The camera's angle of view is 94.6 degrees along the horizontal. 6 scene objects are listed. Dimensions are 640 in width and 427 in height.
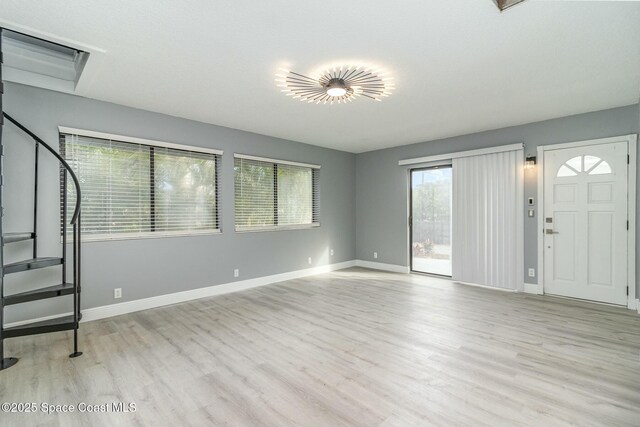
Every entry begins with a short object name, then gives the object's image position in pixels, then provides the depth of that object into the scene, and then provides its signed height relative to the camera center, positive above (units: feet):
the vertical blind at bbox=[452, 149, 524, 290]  15.69 -0.39
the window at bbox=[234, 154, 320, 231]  16.47 +1.19
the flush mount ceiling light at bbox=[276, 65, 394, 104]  9.61 +4.54
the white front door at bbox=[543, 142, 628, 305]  13.11 -0.44
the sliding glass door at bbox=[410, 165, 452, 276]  18.84 -0.46
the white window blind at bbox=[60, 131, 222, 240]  11.65 +1.19
